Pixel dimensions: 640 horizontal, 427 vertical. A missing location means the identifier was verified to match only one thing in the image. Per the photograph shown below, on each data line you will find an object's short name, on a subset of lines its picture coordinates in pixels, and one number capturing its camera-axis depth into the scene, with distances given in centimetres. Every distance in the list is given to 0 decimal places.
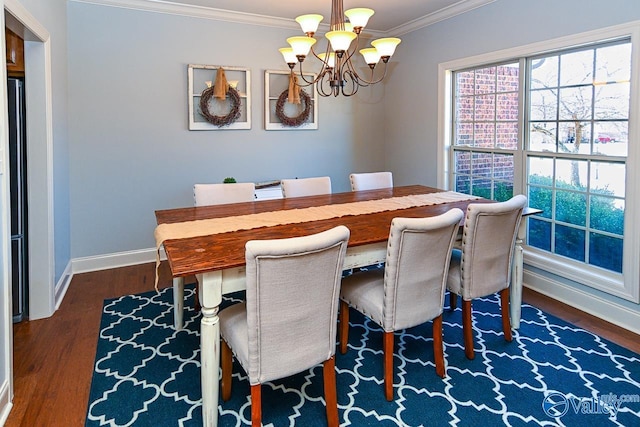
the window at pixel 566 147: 302
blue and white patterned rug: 204
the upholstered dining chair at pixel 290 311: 164
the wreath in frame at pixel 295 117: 470
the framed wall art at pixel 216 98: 430
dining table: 179
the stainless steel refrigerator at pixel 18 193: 290
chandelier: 259
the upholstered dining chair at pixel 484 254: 238
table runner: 229
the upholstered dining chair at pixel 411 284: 205
